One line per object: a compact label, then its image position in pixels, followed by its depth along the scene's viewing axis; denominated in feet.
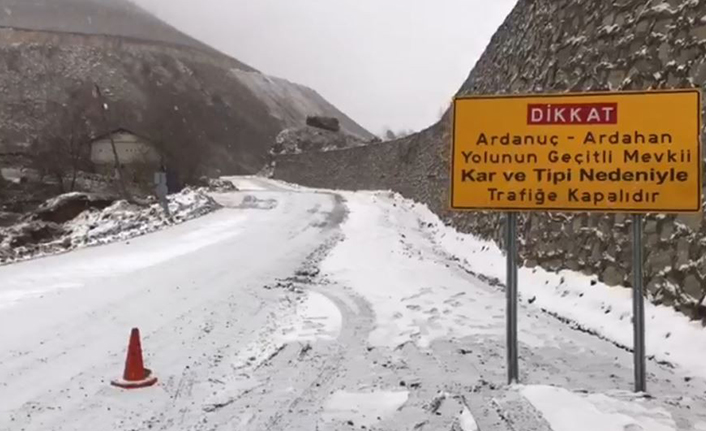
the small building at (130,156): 159.10
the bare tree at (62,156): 160.86
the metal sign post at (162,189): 59.82
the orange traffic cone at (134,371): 18.28
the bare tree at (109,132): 140.75
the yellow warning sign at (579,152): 16.75
